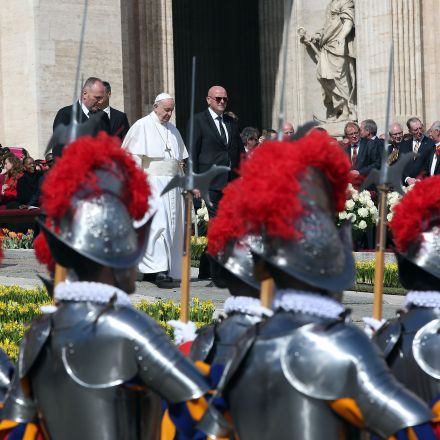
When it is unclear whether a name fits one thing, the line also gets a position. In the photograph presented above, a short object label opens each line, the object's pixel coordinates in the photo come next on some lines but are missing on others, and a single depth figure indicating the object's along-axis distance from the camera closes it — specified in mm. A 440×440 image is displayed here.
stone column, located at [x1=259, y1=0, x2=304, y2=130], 23703
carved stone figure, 22984
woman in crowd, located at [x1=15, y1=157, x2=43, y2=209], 17734
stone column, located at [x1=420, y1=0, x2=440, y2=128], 22875
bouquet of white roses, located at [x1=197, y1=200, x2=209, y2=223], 17016
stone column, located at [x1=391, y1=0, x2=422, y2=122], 22500
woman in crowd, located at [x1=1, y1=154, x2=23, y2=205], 17406
